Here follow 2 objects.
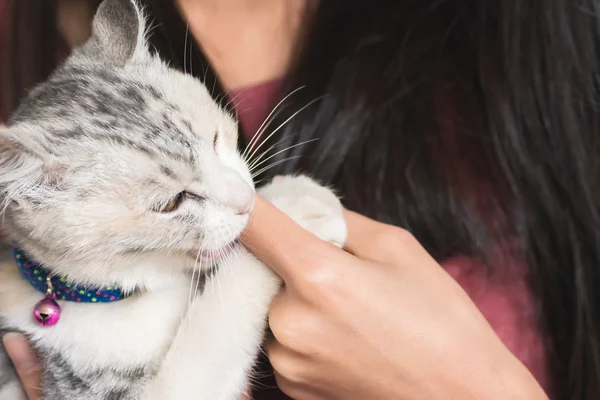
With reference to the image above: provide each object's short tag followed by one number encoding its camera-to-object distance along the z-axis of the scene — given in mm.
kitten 403
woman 494
